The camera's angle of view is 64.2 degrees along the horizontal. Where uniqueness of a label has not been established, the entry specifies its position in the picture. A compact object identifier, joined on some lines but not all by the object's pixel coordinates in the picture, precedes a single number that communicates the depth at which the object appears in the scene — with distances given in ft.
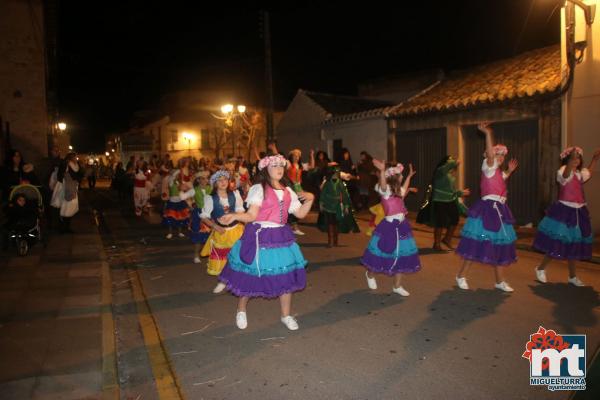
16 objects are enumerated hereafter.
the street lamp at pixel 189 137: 149.59
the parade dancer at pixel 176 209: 38.45
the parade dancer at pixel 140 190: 54.13
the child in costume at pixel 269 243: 16.40
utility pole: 59.57
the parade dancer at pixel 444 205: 31.42
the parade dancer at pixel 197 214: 26.91
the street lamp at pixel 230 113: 72.11
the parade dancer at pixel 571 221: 22.15
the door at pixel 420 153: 51.19
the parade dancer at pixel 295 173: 36.76
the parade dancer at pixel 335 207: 33.47
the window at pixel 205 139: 145.75
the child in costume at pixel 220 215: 22.57
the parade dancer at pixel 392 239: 20.90
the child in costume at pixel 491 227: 21.16
